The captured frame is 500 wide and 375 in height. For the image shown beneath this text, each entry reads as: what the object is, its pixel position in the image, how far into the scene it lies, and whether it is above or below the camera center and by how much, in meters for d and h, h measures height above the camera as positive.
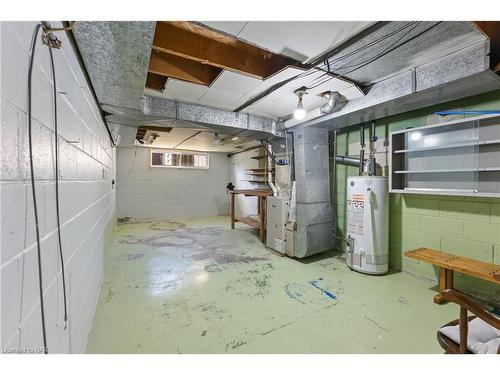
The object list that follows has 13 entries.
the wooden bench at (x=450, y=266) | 2.02 -0.81
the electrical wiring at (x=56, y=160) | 0.90 +0.10
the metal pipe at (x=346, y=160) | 3.46 +0.34
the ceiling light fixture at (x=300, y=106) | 2.51 +0.88
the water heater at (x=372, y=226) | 2.87 -0.57
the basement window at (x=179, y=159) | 6.95 +0.76
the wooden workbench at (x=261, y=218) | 4.48 -0.84
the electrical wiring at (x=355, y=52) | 1.56 +1.04
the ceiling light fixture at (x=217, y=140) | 4.98 +1.02
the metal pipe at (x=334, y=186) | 3.77 -0.07
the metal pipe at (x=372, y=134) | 3.18 +0.67
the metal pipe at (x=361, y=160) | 3.27 +0.31
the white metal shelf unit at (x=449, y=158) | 2.15 +0.25
